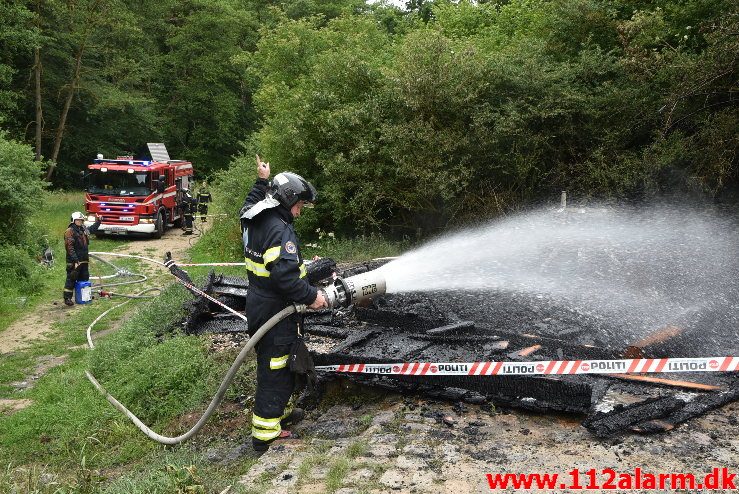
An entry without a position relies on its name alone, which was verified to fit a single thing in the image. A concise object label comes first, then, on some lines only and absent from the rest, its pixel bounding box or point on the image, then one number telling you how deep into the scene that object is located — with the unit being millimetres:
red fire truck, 18453
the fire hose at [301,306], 4668
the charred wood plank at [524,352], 5449
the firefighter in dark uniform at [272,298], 4727
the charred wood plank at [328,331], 6801
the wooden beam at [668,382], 5238
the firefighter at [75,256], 11430
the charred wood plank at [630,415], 4461
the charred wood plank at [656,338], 5796
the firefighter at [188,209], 20047
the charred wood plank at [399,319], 6293
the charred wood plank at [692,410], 4531
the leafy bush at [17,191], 12586
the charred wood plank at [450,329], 6035
